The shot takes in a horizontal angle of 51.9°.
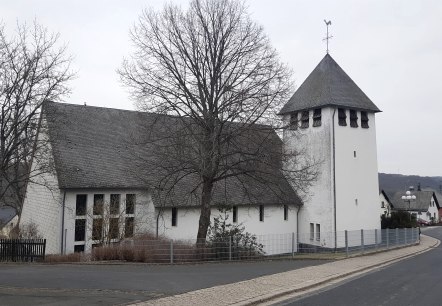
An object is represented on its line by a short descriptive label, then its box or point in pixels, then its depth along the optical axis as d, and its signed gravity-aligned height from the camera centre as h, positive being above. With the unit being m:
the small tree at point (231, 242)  19.56 -1.69
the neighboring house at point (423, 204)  83.19 +0.34
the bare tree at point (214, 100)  19.47 +4.48
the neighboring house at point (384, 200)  69.75 +0.80
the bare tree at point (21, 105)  19.53 +4.22
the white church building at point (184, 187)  25.48 +1.08
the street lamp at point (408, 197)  42.35 +0.84
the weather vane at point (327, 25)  34.62 +13.37
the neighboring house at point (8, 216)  44.61 -1.54
